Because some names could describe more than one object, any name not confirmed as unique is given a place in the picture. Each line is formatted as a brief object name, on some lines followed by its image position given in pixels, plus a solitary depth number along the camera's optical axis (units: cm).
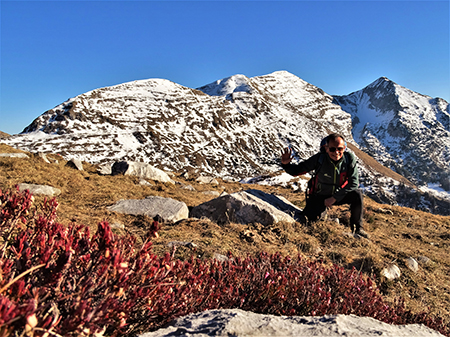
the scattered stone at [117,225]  581
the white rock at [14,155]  1193
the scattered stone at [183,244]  475
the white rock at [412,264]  550
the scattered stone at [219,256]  439
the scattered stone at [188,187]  1386
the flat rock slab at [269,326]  180
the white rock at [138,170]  1435
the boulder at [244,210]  706
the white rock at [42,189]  767
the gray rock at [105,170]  1425
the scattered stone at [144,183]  1264
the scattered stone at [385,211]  1175
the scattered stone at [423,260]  603
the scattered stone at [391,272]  488
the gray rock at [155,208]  724
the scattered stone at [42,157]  1289
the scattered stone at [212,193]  1361
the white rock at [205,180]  1884
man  679
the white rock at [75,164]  1365
